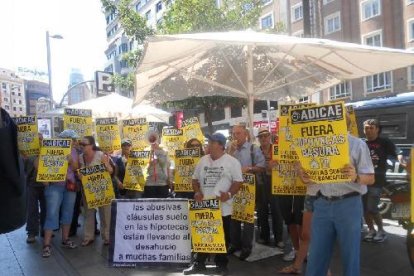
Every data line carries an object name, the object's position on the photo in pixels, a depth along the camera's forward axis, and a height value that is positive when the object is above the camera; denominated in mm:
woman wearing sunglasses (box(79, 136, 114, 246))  7203 -1110
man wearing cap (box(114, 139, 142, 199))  7816 -653
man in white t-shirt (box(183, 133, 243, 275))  5492 -679
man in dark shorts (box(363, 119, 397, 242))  6824 -713
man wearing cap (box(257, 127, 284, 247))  6668 -1229
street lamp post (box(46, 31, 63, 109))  26859 +5292
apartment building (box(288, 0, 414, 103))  27781 +6475
